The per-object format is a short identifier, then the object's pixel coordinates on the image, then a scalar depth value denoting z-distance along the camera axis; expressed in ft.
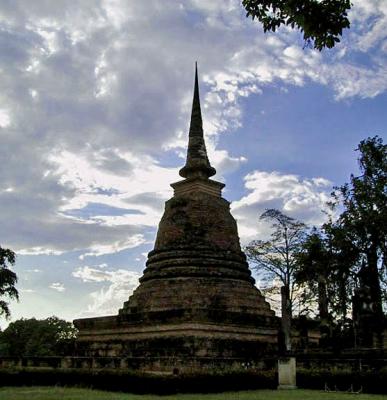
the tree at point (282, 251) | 107.96
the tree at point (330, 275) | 83.61
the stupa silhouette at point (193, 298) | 62.69
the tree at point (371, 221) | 79.61
